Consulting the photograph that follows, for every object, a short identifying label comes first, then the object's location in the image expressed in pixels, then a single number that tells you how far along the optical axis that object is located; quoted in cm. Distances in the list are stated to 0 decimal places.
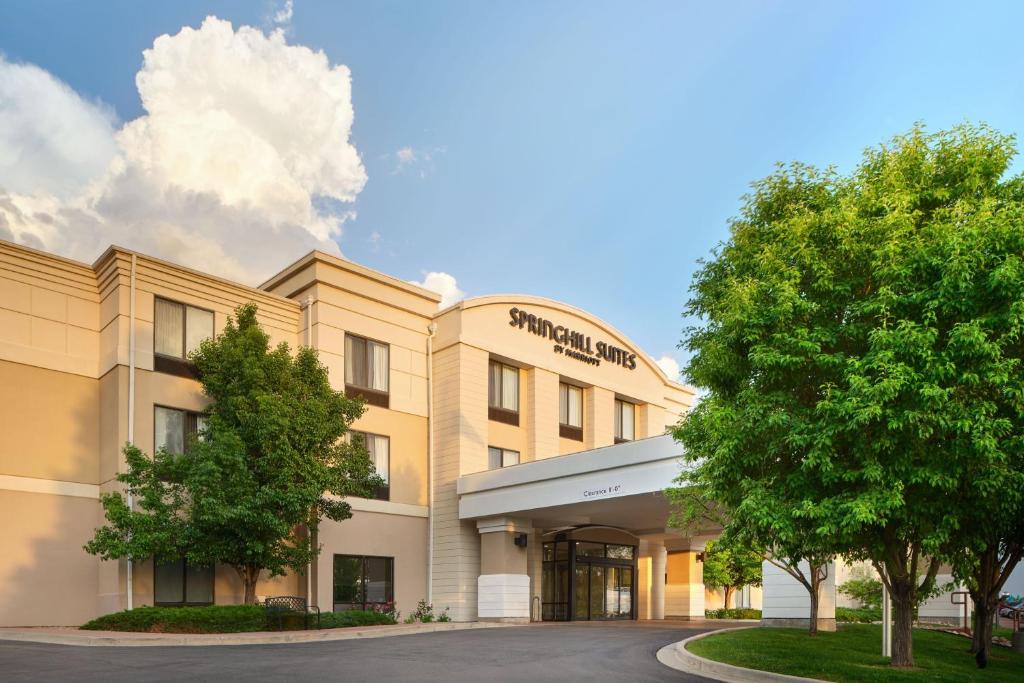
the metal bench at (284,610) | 2284
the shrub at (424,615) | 2986
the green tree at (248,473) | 2295
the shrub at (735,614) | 4222
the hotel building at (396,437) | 2422
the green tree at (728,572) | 4300
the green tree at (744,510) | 1441
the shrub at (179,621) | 2119
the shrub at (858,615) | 3122
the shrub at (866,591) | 4084
